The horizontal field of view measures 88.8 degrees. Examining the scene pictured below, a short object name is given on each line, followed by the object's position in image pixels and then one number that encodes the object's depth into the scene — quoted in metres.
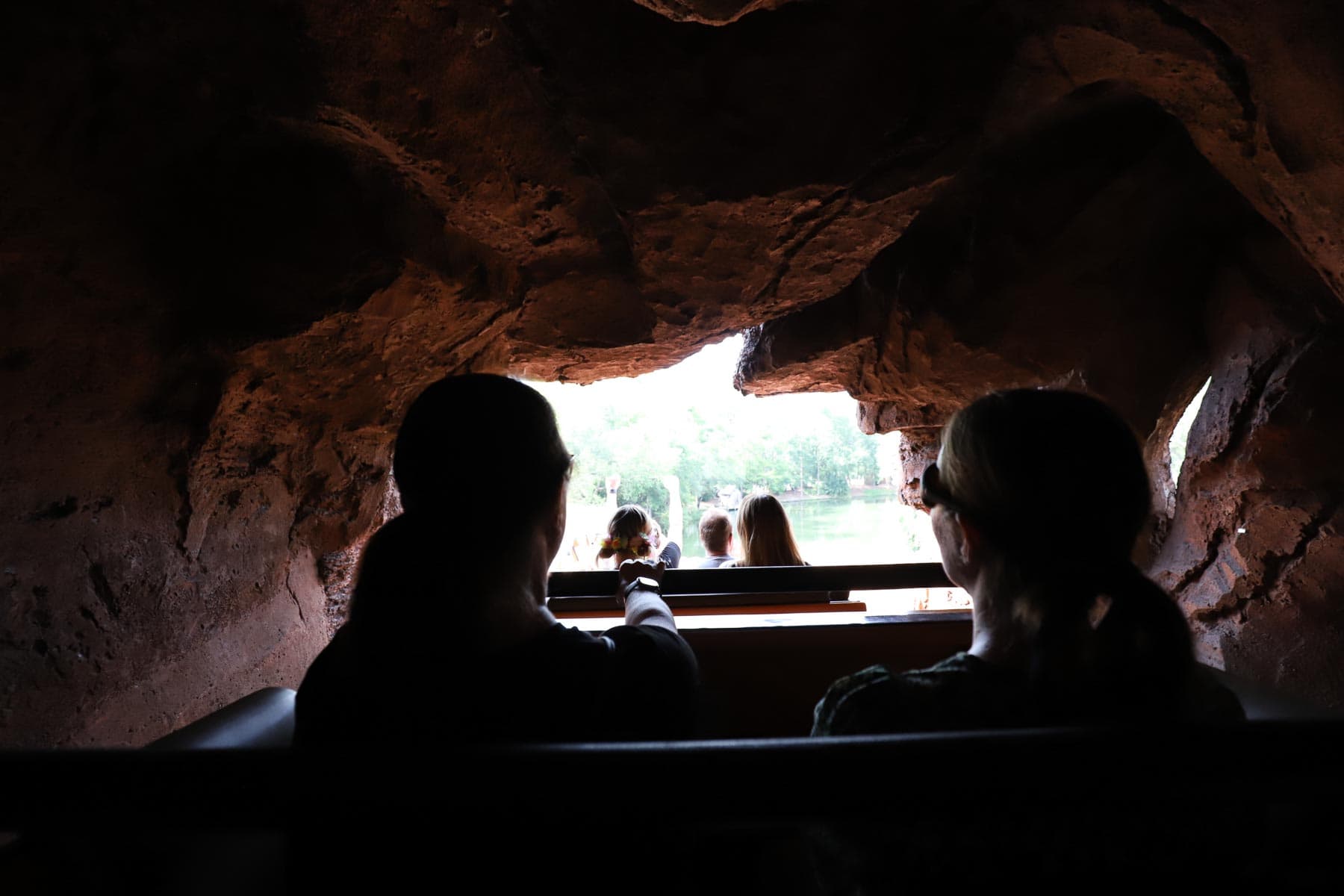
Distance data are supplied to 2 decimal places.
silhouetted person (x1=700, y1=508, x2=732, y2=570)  3.56
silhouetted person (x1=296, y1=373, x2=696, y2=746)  0.76
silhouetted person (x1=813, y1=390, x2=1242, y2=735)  0.76
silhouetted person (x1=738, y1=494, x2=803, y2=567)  2.98
